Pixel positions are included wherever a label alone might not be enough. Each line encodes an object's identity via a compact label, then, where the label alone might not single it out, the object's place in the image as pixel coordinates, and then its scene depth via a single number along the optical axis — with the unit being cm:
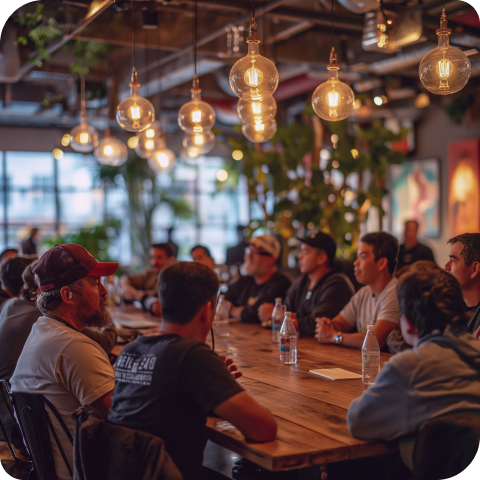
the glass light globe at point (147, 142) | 507
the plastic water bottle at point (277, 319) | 370
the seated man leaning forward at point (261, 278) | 467
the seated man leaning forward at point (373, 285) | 338
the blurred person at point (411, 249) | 597
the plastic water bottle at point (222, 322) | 395
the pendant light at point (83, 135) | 516
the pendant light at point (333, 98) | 306
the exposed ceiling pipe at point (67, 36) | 398
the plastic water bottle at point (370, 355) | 257
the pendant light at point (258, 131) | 429
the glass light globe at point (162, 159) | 584
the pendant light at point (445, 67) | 270
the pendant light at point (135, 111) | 367
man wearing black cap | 397
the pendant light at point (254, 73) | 274
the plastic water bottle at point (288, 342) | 301
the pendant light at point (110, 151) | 550
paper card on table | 262
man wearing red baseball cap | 213
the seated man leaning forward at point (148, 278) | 568
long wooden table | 176
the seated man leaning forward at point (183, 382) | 177
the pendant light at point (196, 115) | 382
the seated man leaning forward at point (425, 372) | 179
